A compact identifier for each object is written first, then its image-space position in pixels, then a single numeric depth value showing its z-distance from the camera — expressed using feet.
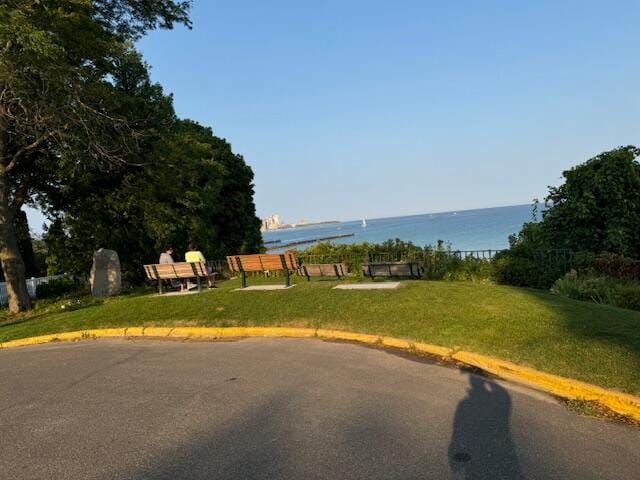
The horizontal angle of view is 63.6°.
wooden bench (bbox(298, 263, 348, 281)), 45.47
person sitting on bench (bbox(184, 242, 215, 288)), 47.78
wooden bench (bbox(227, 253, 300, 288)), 39.29
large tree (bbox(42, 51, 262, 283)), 53.88
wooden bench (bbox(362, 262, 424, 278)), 41.60
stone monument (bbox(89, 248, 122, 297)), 57.72
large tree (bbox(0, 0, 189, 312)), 35.91
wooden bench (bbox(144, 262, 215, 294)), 43.16
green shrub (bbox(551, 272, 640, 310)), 34.09
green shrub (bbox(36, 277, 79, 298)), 67.05
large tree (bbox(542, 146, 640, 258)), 47.21
